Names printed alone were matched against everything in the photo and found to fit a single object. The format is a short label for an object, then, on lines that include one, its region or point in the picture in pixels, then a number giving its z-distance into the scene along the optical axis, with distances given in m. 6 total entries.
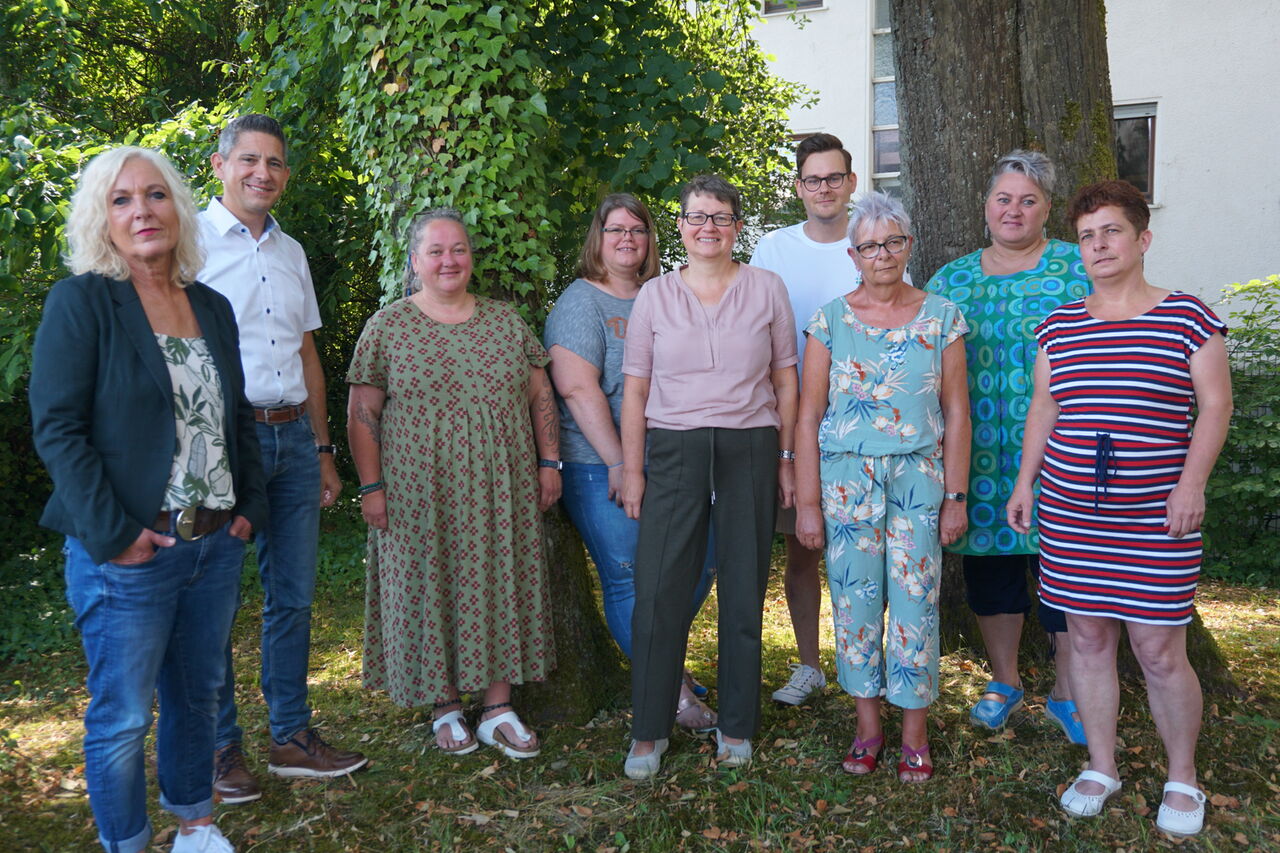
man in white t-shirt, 4.05
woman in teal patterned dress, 3.64
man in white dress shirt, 3.44
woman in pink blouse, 3.53
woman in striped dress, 3.04
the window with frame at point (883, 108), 13.20
